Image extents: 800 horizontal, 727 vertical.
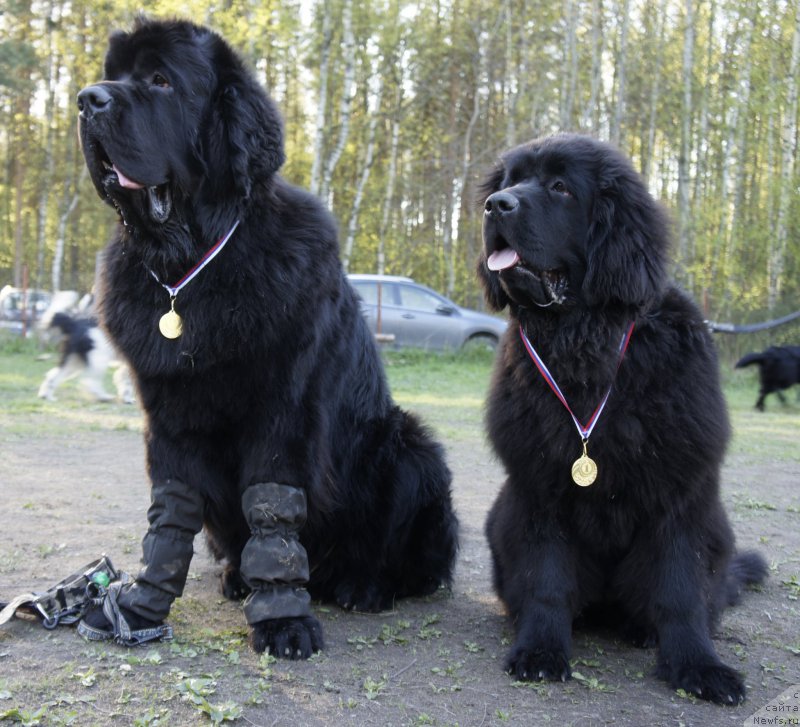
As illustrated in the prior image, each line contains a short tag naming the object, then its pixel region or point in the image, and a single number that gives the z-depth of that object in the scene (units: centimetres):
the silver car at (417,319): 1570
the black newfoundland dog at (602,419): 267
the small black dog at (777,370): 1203
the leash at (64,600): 281
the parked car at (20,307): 1769
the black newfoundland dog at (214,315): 261
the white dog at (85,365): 1048
